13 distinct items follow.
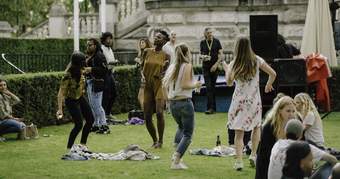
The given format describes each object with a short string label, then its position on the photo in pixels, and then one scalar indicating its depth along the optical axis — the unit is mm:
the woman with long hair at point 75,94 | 13133
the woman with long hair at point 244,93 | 11844
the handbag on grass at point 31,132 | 15656
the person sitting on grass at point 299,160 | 7855
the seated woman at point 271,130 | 9438
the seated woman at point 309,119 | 10938
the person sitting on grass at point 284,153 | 8578
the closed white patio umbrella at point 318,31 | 20141
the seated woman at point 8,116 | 15250
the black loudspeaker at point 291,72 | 16062
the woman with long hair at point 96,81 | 15852
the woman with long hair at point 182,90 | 12008
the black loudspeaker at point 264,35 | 15736
